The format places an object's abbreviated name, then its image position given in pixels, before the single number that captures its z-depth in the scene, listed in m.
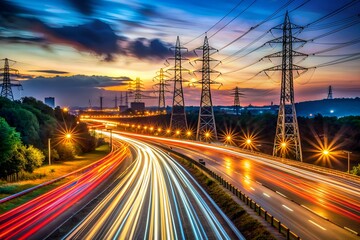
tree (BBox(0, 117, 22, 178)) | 50.75
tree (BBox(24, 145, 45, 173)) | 60.66
